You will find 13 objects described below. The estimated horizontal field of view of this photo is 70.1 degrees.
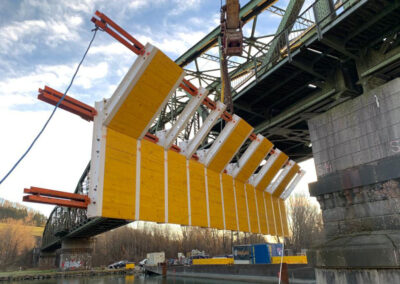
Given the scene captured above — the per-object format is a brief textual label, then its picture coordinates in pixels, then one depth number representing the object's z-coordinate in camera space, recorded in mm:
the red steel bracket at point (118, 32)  10314
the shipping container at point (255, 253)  39294
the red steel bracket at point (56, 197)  8484
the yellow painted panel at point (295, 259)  31609
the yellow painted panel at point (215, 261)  44500
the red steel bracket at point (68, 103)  9688
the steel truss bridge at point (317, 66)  13016
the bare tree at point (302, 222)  70250
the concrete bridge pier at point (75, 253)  52688
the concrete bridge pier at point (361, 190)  6762
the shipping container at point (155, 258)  63075
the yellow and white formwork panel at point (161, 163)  10594
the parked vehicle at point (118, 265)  73750
